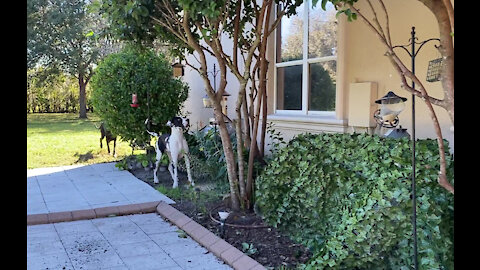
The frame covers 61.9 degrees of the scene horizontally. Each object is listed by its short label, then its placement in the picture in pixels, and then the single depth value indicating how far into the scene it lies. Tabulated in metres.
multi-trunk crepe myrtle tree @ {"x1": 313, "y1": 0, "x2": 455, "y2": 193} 2.09
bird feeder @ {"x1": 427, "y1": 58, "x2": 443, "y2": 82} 2.47
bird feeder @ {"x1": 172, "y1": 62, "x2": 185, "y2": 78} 8.05
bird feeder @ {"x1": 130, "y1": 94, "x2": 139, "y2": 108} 7.33
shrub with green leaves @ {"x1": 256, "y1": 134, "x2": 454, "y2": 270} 2.70
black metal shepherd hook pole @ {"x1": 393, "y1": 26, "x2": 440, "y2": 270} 2.60
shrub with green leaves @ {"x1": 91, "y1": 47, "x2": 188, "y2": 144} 7.52
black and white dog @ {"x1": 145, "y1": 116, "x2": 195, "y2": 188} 6.05
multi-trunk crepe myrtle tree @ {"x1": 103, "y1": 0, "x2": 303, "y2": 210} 4.15
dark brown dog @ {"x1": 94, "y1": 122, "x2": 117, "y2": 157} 9.27
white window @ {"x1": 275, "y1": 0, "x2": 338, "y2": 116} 5.33
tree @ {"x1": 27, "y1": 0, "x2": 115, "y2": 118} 21.16
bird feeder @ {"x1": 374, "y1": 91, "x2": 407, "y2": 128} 3.84
